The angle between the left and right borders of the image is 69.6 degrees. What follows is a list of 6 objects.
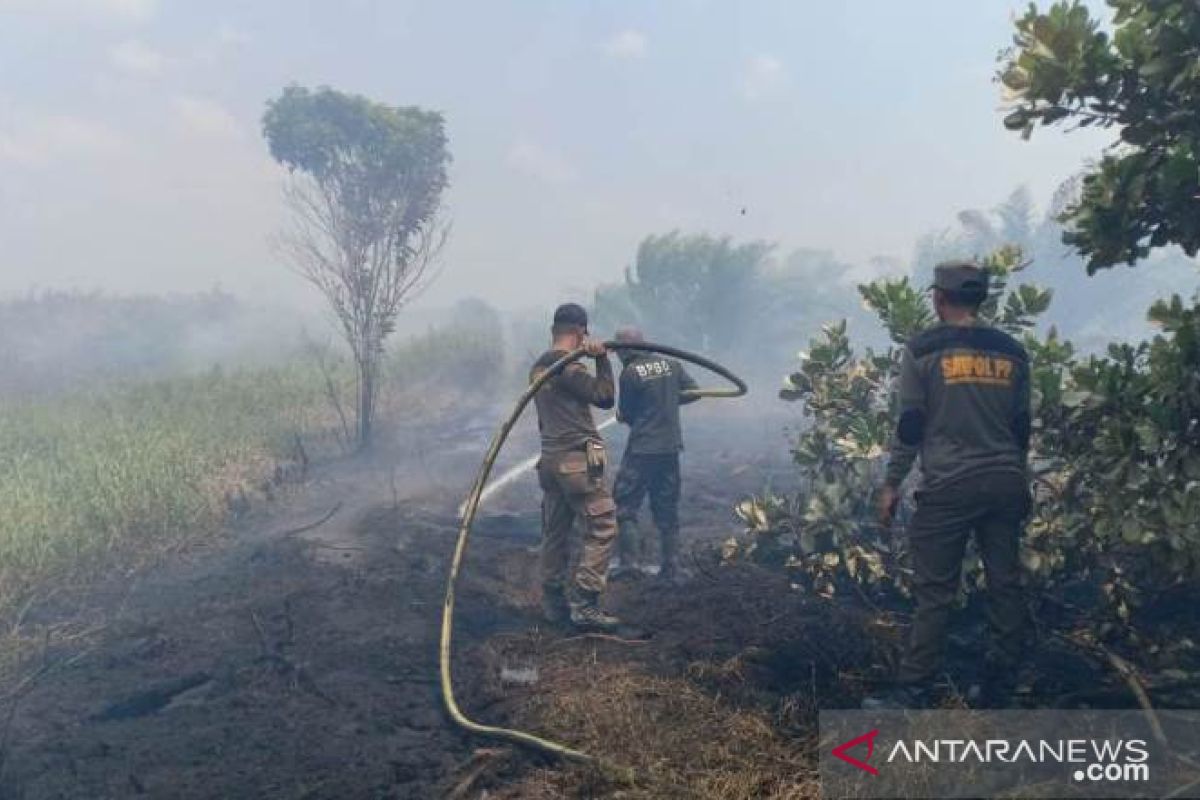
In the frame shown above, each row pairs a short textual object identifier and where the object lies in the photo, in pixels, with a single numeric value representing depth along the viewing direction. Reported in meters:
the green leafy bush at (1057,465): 4.19
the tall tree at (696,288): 25.95
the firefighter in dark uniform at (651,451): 7.66
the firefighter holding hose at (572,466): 6.19
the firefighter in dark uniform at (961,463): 4.38
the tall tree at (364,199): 13.47
